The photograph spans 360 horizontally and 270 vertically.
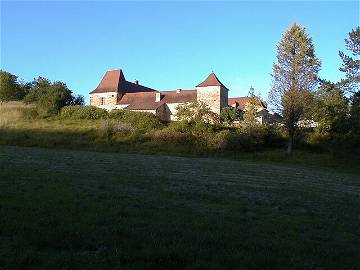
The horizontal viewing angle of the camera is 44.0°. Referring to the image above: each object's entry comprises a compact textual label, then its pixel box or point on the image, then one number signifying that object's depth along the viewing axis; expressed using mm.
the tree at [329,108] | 35784
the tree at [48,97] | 53594
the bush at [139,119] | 46312
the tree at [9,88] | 60906
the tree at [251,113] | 43069
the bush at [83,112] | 52069
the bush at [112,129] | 40872
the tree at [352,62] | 33125
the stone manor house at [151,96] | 65750
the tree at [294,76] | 37812
